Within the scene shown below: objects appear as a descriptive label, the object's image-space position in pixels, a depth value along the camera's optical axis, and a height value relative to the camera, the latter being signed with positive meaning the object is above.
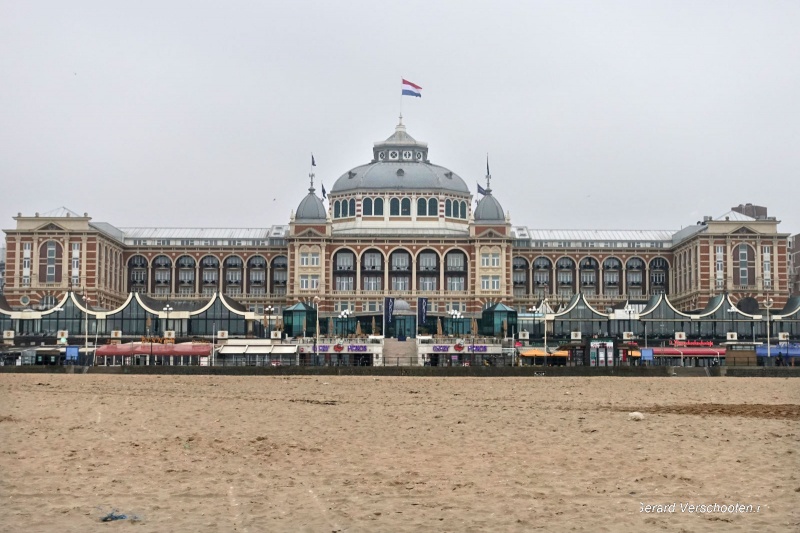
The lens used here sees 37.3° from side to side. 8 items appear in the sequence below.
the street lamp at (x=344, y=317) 148.70 +2.84
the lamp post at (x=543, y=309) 143.32 +3.65
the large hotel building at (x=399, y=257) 163.12 +11.91
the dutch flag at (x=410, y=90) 154.00 +32.29
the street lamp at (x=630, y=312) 141.00 +3.25
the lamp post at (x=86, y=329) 119.86 +1.13
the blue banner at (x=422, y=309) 139.50 +3.57
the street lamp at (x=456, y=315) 145.75 +2.99
